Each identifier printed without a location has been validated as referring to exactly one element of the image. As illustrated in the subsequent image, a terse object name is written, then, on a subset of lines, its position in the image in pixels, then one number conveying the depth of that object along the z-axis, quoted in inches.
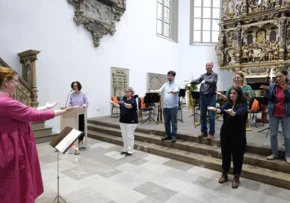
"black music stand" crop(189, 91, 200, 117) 242.6
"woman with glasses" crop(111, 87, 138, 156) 177.2
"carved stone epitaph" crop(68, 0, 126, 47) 294.1
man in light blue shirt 181.0
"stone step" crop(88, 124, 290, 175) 134.0
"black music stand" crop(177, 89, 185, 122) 255.2
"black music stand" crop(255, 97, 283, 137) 143.9
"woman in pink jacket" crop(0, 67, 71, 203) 66.4
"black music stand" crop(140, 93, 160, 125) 260.4
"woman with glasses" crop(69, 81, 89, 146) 199.5
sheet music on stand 92.8
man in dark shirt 168.1
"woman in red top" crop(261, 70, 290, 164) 129.6
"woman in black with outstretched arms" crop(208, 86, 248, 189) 118.0
